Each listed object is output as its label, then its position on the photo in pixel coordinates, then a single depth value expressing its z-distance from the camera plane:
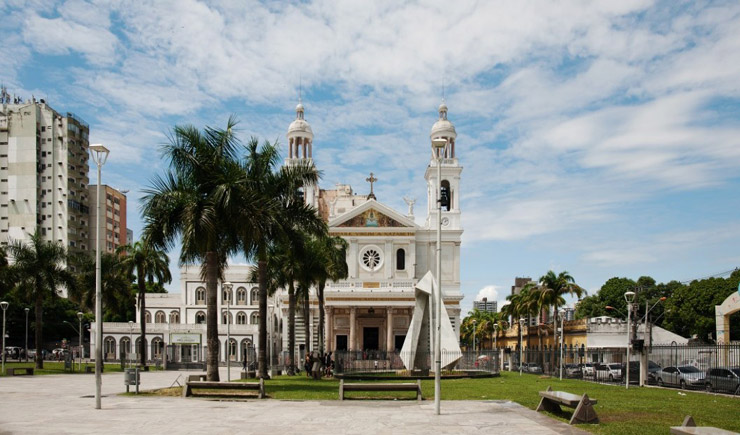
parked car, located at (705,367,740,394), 28.00
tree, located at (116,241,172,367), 51.97
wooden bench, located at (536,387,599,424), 15.17
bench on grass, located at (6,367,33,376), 39.04
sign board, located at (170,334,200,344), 75.69
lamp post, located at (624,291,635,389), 30.14
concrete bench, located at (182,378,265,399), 21.39
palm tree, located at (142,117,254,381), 24.69
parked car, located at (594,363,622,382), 39.70
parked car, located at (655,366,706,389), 31.34
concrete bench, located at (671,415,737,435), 9.74
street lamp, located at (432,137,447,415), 17.22
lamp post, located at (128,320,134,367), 71.38
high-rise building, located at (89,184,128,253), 107.38
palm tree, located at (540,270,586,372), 56.00
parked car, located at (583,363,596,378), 45.34
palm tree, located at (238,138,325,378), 26.61
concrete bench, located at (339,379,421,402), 20.59
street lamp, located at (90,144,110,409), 18.88
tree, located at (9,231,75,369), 45.06
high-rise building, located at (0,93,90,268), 97.38
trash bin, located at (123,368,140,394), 23.89
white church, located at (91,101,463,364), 67.56
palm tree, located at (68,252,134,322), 54.31
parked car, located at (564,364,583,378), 44.49
